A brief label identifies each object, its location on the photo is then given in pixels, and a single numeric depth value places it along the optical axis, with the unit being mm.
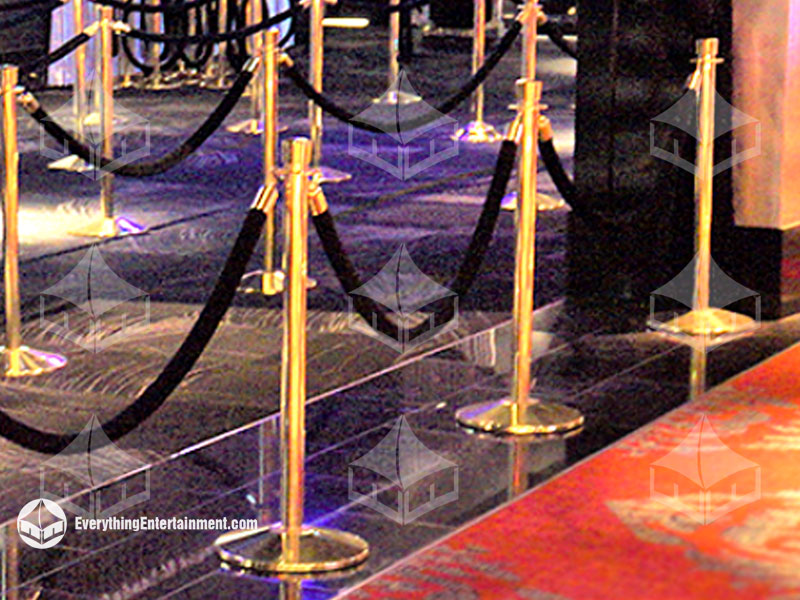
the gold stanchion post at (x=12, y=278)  9910
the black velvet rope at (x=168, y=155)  11057
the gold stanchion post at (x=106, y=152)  14223
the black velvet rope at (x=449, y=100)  12420
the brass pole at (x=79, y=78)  17884
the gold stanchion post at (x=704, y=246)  11470
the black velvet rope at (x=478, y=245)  8334
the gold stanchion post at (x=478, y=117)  20675
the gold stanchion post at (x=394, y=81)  21215
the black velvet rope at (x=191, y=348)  7224
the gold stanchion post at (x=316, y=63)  15383
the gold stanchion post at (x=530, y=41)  14471
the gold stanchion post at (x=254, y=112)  20644
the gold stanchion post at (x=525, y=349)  8964
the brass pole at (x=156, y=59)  24950
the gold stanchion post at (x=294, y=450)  6935
